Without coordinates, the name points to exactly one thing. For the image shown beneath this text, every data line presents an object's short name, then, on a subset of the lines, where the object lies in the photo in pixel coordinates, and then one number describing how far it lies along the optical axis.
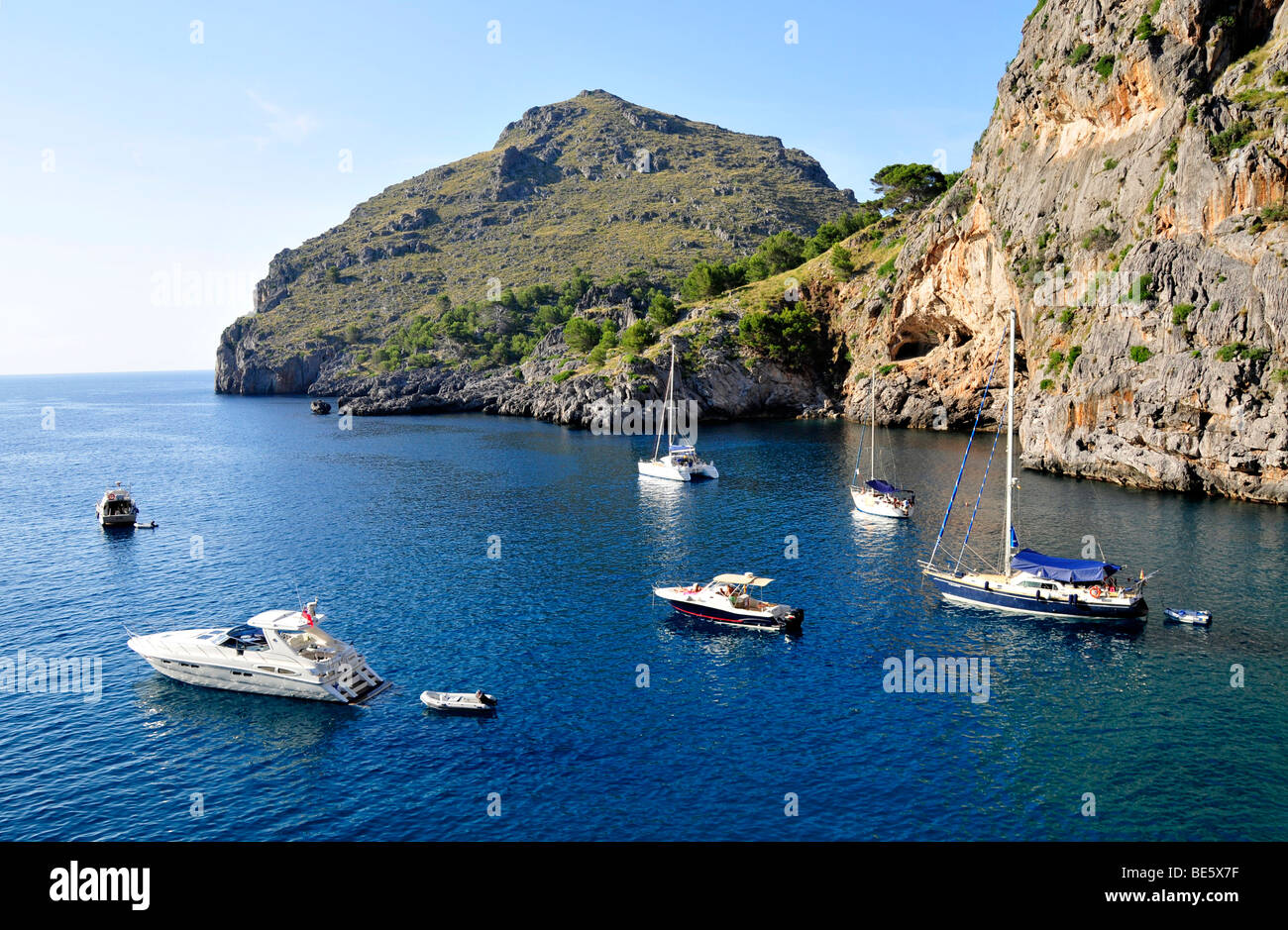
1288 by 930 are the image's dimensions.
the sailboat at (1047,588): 49.59
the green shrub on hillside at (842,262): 173.12
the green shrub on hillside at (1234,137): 81.25
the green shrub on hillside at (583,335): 191.00
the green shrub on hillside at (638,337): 168.88
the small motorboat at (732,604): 50.00
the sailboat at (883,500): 77.19
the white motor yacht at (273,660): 41.16
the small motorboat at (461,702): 39.06
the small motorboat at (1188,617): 48.16
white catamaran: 98.75
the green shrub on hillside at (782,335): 164.12
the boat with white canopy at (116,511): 77.25
